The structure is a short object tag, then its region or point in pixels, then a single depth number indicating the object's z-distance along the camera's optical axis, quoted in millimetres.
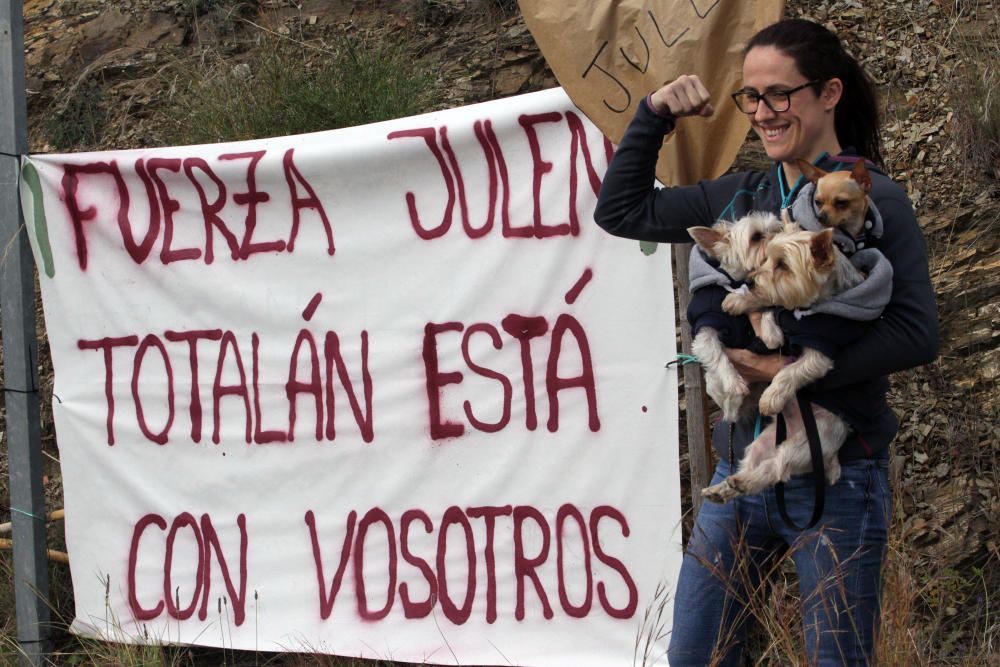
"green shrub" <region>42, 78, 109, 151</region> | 6438
